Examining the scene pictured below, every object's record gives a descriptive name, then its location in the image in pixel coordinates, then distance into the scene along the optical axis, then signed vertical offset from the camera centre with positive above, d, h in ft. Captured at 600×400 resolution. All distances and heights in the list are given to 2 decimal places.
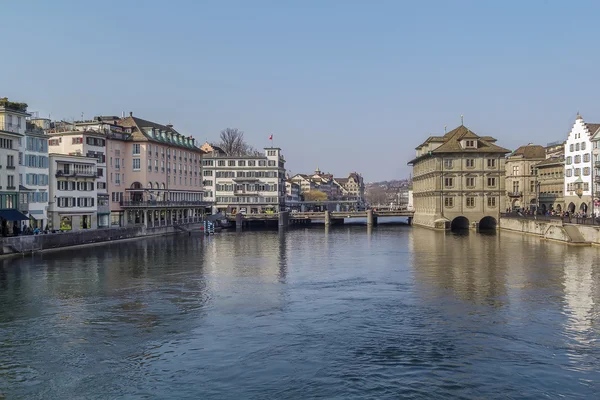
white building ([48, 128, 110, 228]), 288.92 +30.32
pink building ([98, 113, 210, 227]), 316.60 +19.07
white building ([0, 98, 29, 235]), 211.00 +15.91
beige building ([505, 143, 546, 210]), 401.70 +19.14
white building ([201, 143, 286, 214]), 467.52 +19.09
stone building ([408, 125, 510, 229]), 341.82 +13.66
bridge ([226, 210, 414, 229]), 424.46 -8.95
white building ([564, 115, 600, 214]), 285.84 +18.68
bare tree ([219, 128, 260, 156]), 568.82 +62.33
